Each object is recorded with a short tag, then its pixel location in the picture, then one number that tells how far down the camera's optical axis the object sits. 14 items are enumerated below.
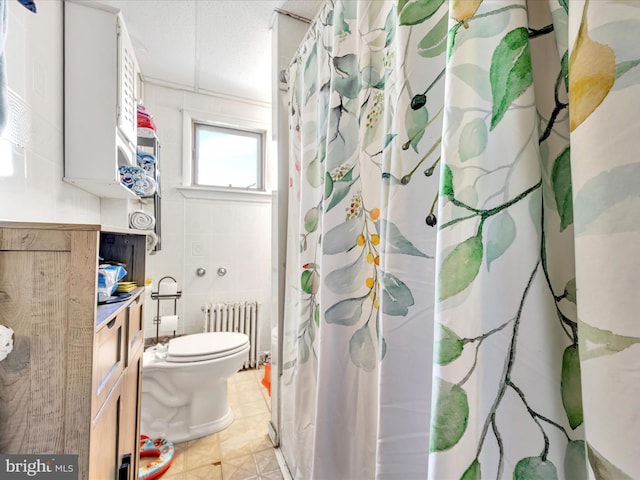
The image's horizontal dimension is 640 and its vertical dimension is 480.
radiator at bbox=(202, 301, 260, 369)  2.12
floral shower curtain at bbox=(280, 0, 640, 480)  0.28
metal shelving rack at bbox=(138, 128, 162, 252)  1.65
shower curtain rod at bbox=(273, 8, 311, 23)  1.42
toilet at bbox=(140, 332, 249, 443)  1.43
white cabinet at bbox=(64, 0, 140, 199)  1.04
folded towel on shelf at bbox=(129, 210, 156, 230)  1.58
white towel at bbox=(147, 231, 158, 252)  1.67
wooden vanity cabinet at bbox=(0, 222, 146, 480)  0.46
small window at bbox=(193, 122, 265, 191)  2.27
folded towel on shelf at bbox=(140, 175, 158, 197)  1.33
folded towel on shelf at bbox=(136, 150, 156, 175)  1.53
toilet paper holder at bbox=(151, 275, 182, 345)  1.93
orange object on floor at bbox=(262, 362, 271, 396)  1.96
